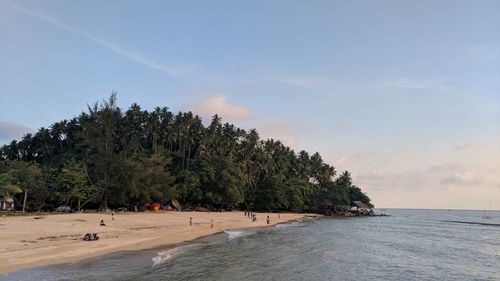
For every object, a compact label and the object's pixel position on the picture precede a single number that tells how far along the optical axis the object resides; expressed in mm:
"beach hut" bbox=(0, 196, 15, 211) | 63825
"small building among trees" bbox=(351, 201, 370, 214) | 148250
